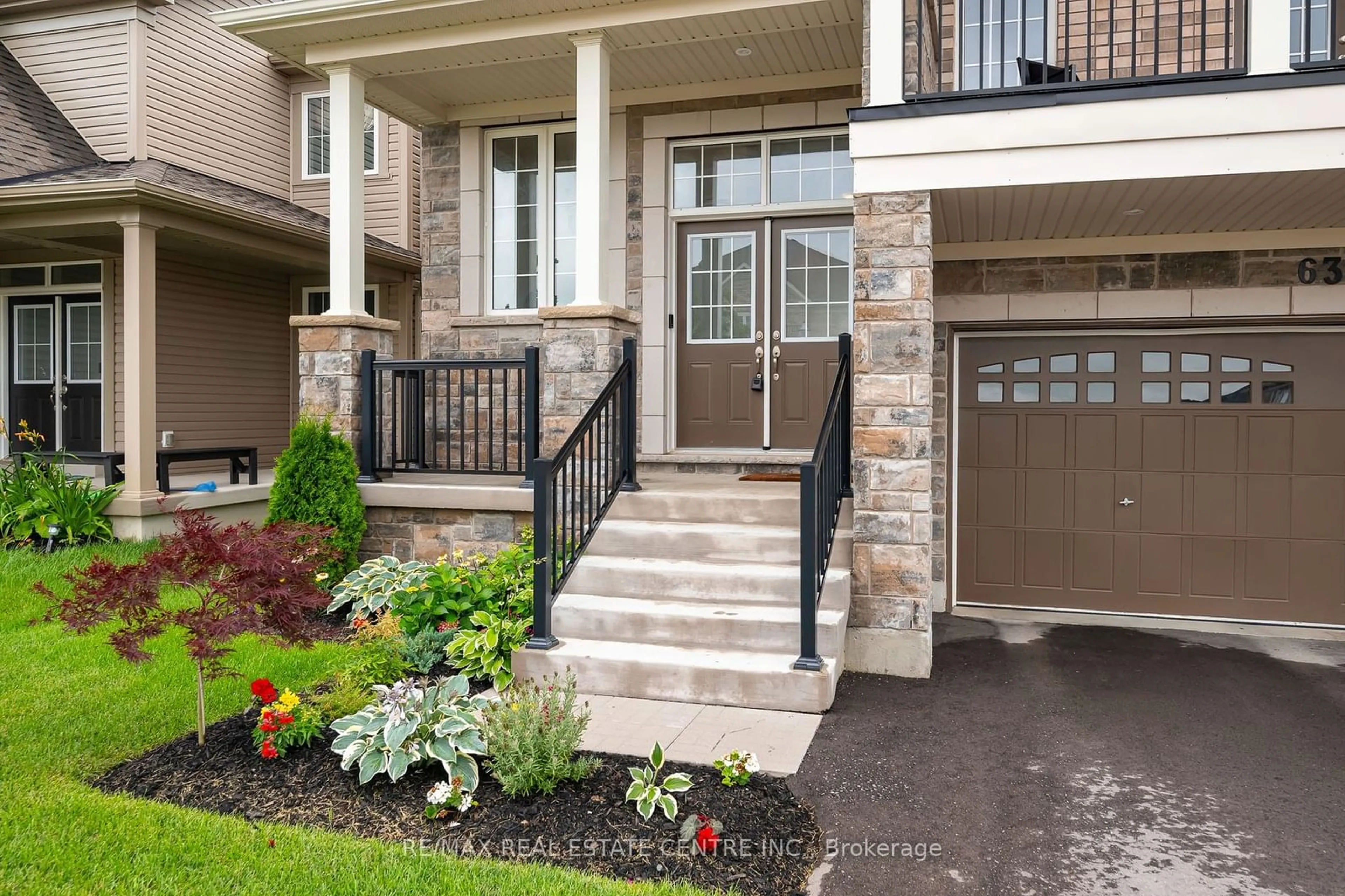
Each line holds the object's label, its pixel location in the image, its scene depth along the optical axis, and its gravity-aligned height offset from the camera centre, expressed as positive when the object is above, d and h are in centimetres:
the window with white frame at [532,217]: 770 +169
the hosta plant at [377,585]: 574 -91
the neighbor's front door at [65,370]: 1034 +65
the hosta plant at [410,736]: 350 -111
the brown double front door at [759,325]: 719 +79
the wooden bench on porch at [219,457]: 823 -22
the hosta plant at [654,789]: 323 -120
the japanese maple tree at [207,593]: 371 -62
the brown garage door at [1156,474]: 640 -29
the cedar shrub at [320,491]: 634 -39
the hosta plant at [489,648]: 491 -109
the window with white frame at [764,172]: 717 +193
